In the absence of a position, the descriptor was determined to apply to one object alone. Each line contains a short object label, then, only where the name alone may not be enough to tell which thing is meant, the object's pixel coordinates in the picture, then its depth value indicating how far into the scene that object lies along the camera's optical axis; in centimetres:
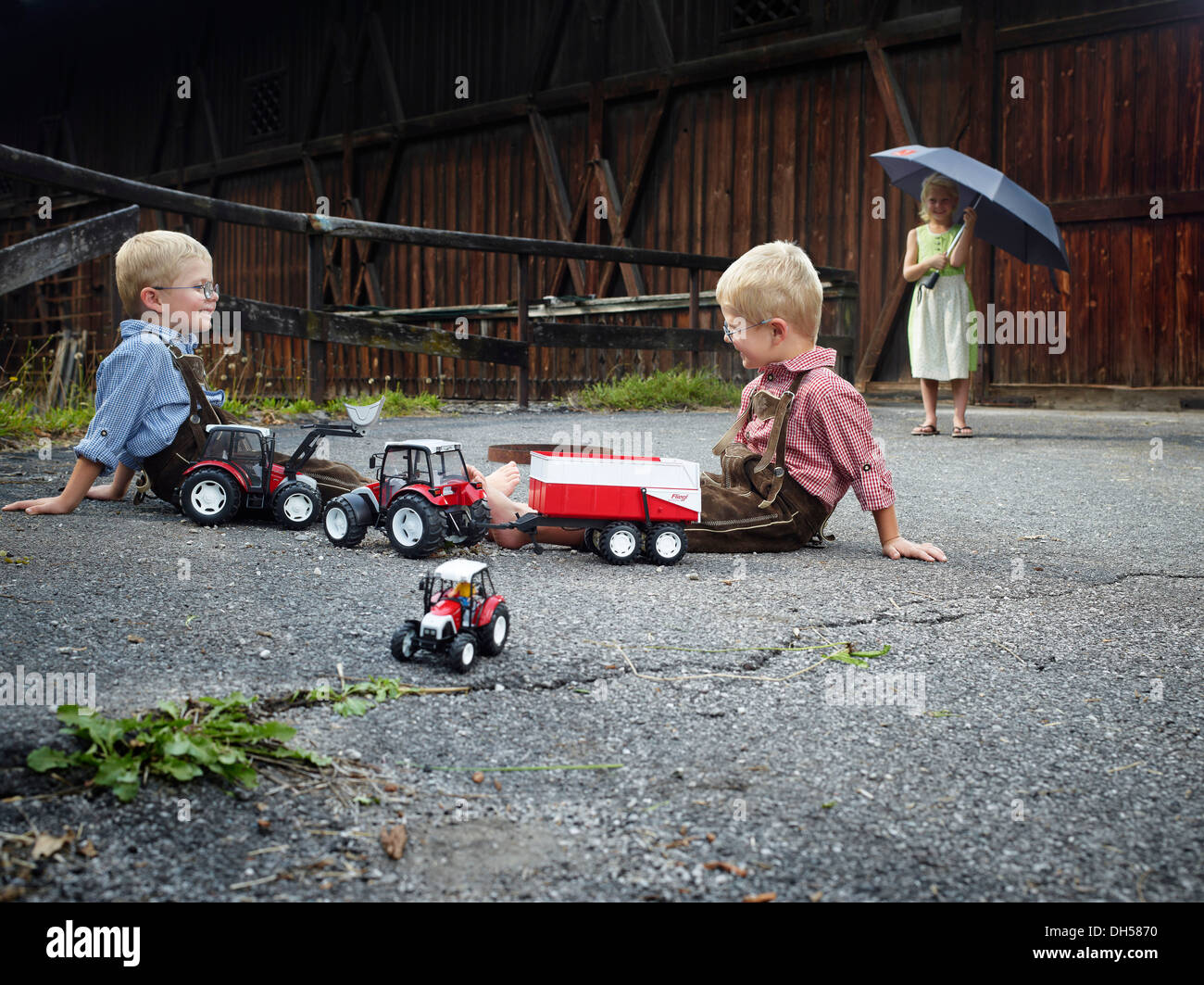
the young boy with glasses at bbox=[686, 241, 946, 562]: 302
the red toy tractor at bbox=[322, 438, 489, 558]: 277
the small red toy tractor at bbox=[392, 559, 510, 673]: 180
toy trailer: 283
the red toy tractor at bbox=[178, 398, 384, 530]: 317
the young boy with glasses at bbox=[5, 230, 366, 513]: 325
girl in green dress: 650
